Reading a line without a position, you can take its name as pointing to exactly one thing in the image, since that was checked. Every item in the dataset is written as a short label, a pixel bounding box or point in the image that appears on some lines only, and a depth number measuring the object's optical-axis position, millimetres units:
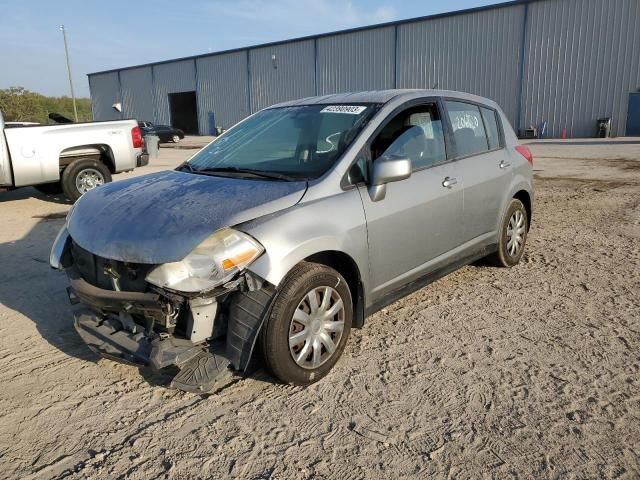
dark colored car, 28558
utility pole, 40875
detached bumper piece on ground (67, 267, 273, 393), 2756
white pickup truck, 8281
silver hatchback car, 2768
